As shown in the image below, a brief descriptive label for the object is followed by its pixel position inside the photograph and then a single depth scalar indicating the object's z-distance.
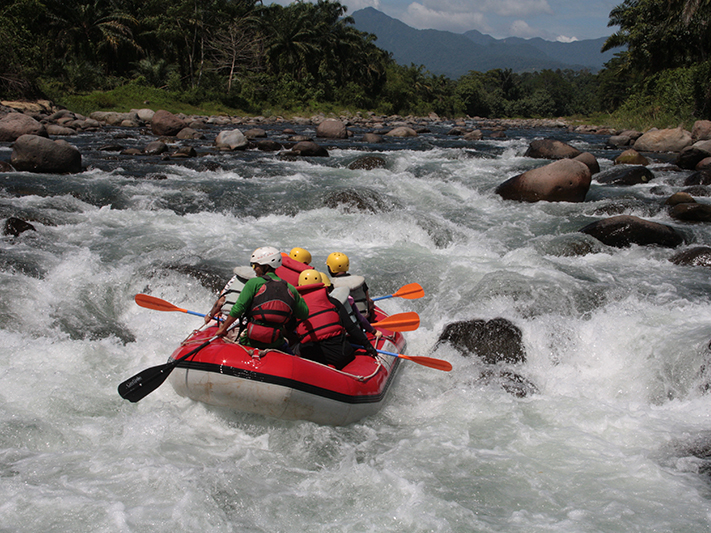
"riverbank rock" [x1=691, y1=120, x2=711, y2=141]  16.71
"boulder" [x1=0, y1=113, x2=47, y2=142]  14.83
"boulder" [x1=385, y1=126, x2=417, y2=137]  23.25
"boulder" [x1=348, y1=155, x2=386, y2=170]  12.96
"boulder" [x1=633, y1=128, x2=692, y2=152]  16.97
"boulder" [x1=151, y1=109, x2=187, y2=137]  19.06
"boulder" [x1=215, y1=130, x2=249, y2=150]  16.02
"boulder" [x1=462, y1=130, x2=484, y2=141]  22.36
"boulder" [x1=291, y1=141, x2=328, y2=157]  15.06
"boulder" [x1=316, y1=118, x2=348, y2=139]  21.14
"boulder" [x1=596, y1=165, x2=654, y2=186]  11.87
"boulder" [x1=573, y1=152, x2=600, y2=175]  12.92
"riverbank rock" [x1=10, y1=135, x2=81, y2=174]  10.59
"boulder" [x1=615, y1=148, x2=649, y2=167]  14.01
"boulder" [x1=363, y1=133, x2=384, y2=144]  19.37
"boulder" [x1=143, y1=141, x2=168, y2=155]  14.21
